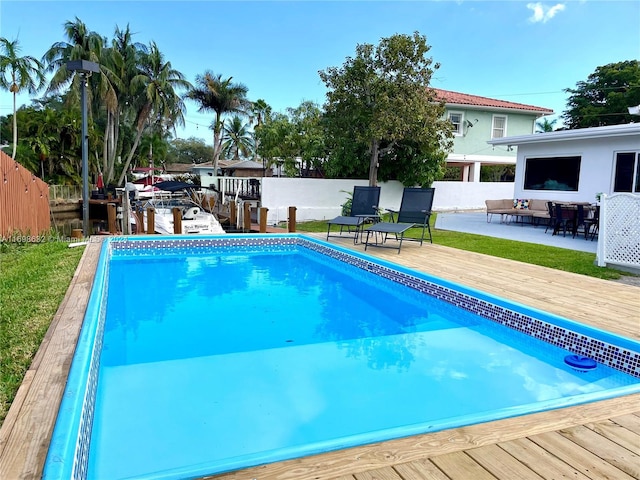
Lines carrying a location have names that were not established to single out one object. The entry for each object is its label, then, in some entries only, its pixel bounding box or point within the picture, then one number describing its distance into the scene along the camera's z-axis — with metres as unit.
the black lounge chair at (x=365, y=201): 9.76
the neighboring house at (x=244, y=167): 29.03
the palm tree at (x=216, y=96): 31.66
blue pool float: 3.97
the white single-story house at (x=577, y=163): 11.14
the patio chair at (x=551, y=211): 10.84
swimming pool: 2.84
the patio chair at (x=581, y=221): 10.03
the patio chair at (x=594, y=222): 9.88
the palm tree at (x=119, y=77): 26.45
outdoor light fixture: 9.44
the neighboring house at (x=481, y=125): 21.28
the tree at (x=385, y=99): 13.40
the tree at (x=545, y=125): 36.85
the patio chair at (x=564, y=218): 10.41
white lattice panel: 6.71
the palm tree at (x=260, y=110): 37.19
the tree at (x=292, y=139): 18.44
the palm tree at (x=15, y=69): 21.97
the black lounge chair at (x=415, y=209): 8.80
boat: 11.20
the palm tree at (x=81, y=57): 24.77
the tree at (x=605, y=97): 26.81
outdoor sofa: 12.80
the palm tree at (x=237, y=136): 40.56
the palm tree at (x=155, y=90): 27.09
